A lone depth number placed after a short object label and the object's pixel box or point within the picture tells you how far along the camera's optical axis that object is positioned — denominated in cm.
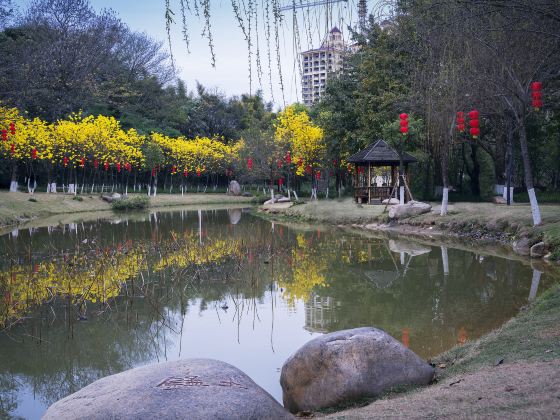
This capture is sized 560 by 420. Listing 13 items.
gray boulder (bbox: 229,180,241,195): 5012
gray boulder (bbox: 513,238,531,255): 1435
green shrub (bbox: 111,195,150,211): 3641
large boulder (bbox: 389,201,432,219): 2211
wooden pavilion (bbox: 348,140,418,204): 2794
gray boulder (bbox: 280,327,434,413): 496
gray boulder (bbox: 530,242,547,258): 1350
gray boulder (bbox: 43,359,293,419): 377
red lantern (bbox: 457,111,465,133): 1658
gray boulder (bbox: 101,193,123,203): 3798
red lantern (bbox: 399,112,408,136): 1956
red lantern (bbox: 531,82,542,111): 1194
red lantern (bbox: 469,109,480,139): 1560
